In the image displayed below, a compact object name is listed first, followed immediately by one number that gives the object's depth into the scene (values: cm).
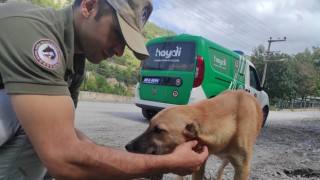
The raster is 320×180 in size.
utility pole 2872
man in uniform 95
